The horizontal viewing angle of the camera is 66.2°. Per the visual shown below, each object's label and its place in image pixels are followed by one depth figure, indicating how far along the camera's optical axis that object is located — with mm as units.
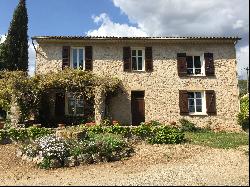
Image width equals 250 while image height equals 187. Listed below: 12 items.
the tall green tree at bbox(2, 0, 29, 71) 15030
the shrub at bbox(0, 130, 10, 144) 8889
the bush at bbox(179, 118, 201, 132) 11107
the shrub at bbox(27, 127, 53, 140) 8791
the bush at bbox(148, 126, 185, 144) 8473
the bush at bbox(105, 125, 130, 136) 8802
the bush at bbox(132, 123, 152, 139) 8726
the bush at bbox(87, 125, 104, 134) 8865
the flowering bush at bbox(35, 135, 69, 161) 6997
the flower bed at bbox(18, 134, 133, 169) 6944
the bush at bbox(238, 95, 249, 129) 10256
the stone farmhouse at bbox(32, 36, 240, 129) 11483
